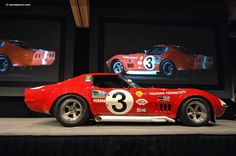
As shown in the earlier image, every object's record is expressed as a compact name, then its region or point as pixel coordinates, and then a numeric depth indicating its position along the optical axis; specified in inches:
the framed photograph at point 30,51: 227.3
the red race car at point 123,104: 138.8
